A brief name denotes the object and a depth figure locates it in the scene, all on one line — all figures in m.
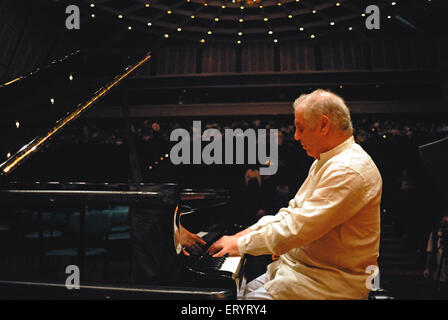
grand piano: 1.18
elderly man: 1.33
